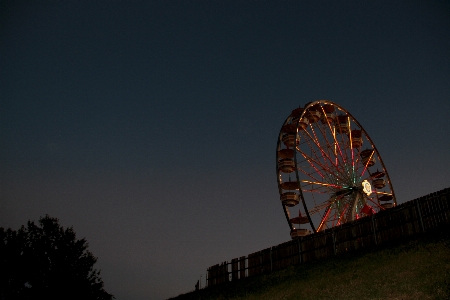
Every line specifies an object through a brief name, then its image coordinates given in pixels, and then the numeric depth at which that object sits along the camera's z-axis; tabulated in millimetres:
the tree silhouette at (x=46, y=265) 30078
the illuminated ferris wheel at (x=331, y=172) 28359
